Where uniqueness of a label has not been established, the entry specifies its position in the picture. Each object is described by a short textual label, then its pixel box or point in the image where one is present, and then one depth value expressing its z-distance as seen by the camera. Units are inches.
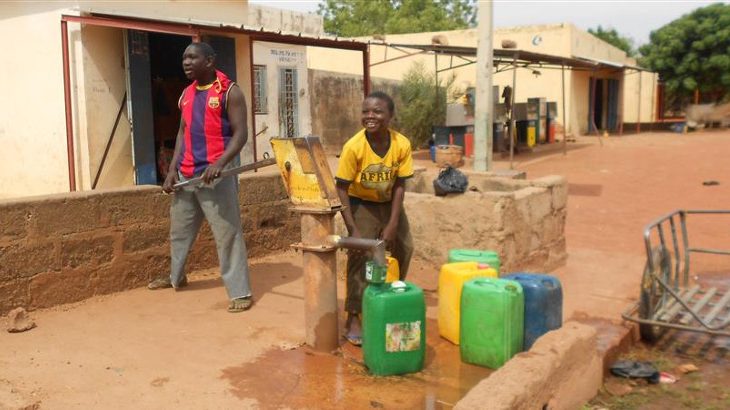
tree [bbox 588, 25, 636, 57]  1615.4
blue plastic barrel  152.9
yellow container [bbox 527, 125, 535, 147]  741.9
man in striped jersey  172.2
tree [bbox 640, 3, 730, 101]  922.7
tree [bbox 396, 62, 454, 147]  755.4
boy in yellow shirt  155.6
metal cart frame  177.9
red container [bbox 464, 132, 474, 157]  668.1
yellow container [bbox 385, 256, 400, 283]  159.5
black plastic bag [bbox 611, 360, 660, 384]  167.5
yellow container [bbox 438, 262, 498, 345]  158.6
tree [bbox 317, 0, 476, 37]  1620.3
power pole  408.8
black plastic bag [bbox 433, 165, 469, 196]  220.2
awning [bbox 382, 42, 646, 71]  566.5
